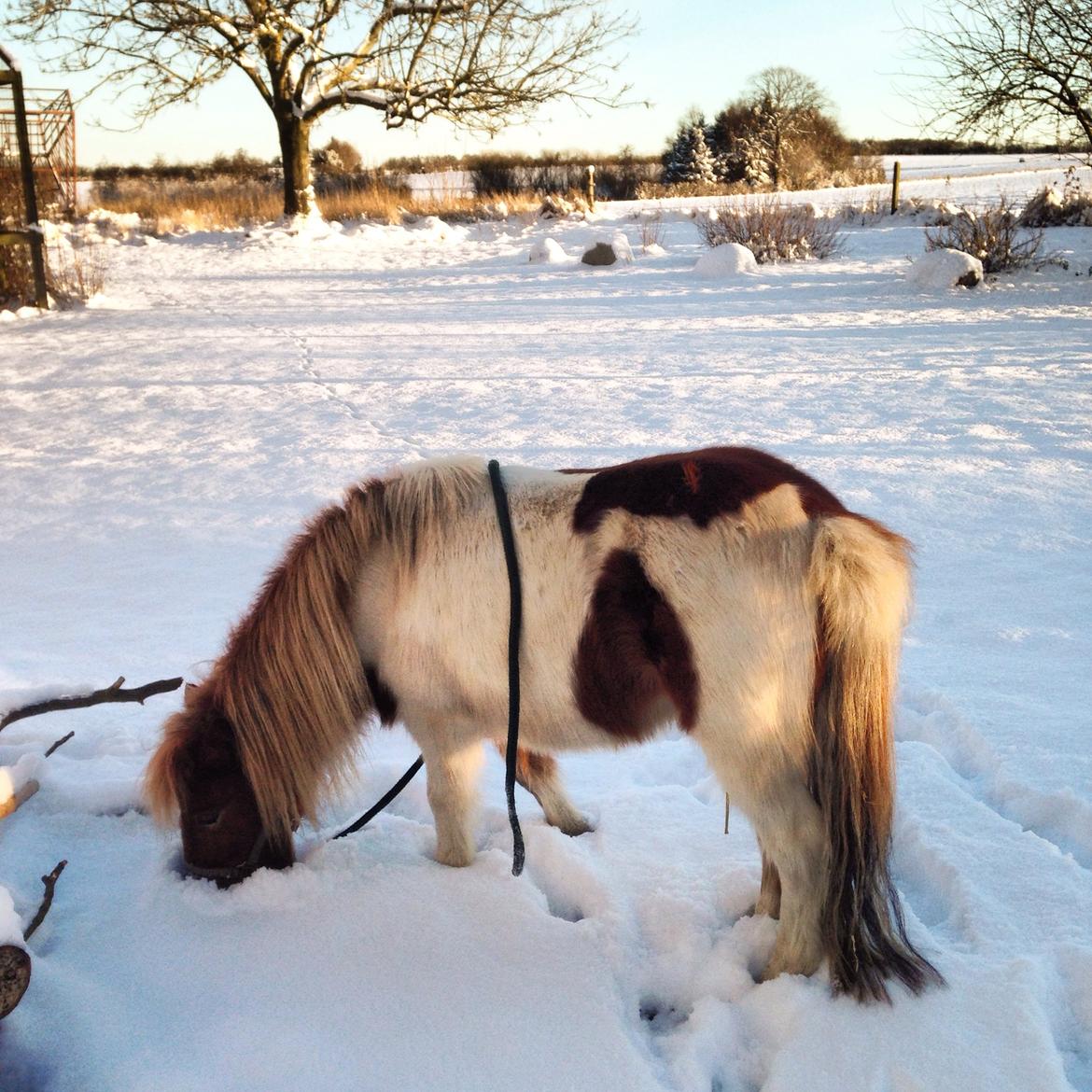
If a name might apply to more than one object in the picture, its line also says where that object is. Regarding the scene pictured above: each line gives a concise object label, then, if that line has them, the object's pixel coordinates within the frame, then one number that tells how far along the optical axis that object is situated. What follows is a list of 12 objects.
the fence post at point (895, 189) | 17.88
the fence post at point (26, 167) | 10.26
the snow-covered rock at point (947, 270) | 10.91
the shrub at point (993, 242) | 11.32
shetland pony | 1.88
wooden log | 1.73
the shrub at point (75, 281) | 11.80
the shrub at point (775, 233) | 13.44
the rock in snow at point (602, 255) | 13.67
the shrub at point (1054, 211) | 14.41
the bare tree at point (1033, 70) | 11.41
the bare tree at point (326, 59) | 17.89
